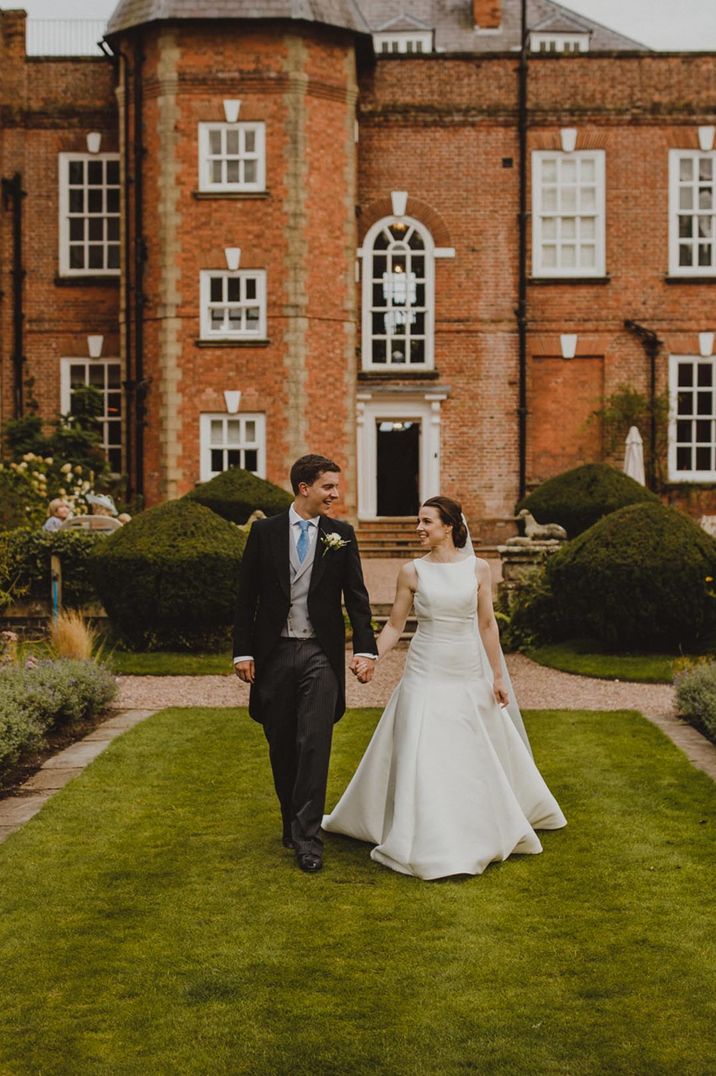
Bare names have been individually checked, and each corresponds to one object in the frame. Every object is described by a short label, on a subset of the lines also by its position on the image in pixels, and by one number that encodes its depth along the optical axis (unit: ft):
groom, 21.62
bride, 21.62
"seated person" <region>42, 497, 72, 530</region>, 57.47
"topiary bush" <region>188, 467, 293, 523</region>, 67.87
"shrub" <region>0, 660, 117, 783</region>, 29.04
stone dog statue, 57.36
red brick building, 82.33
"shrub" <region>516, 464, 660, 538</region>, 69.97
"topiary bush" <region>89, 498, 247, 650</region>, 46.98
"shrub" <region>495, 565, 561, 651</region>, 50.88
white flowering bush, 66.59
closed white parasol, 78.64
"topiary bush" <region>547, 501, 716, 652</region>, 45.70
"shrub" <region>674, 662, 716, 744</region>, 33.73
